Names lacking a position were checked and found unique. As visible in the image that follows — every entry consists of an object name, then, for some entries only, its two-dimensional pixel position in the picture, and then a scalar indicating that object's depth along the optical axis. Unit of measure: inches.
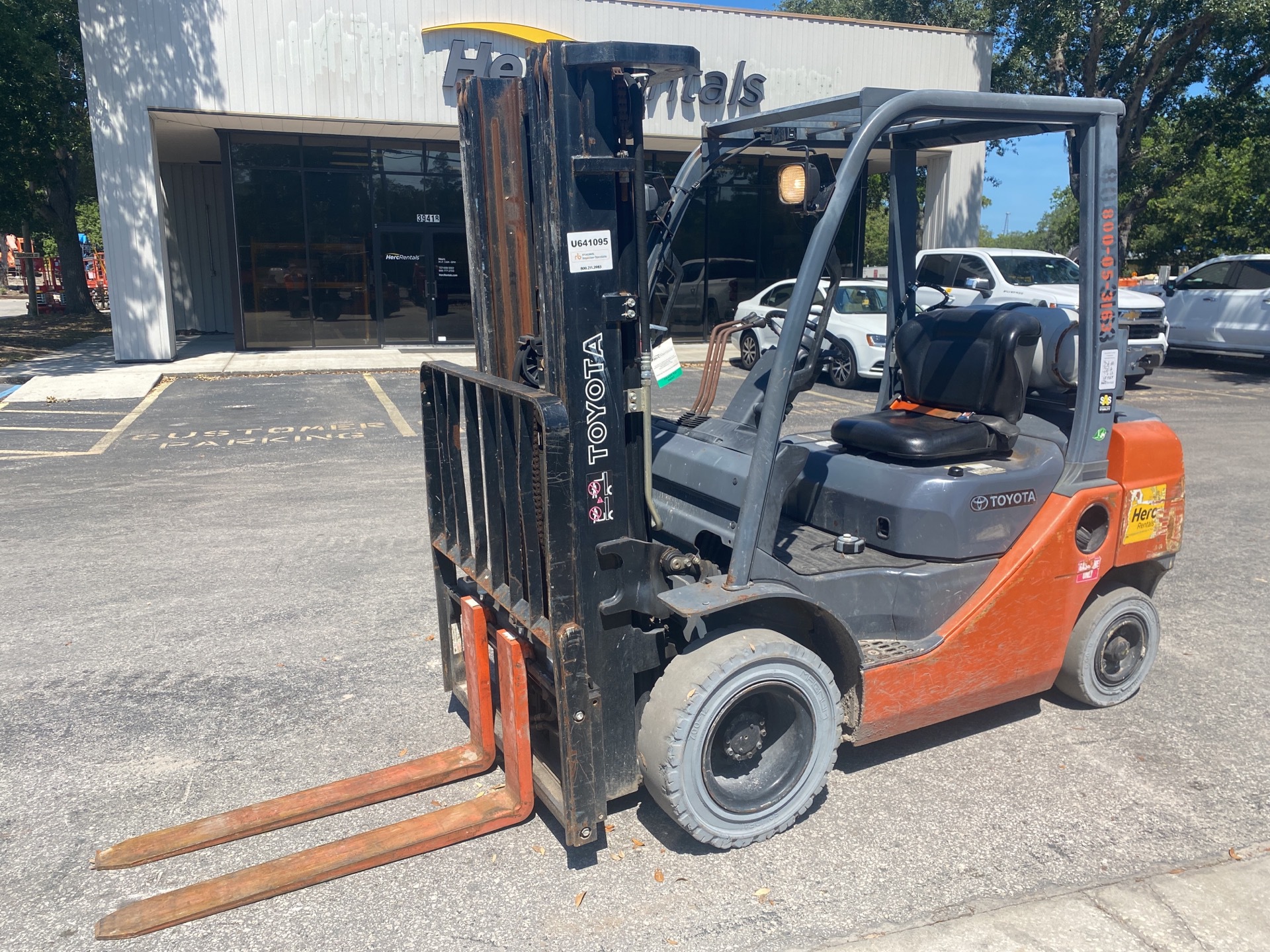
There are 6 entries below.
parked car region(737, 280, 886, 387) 573.3
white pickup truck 590.2
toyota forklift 125.0
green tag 151.1
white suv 675.4
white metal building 677.9
